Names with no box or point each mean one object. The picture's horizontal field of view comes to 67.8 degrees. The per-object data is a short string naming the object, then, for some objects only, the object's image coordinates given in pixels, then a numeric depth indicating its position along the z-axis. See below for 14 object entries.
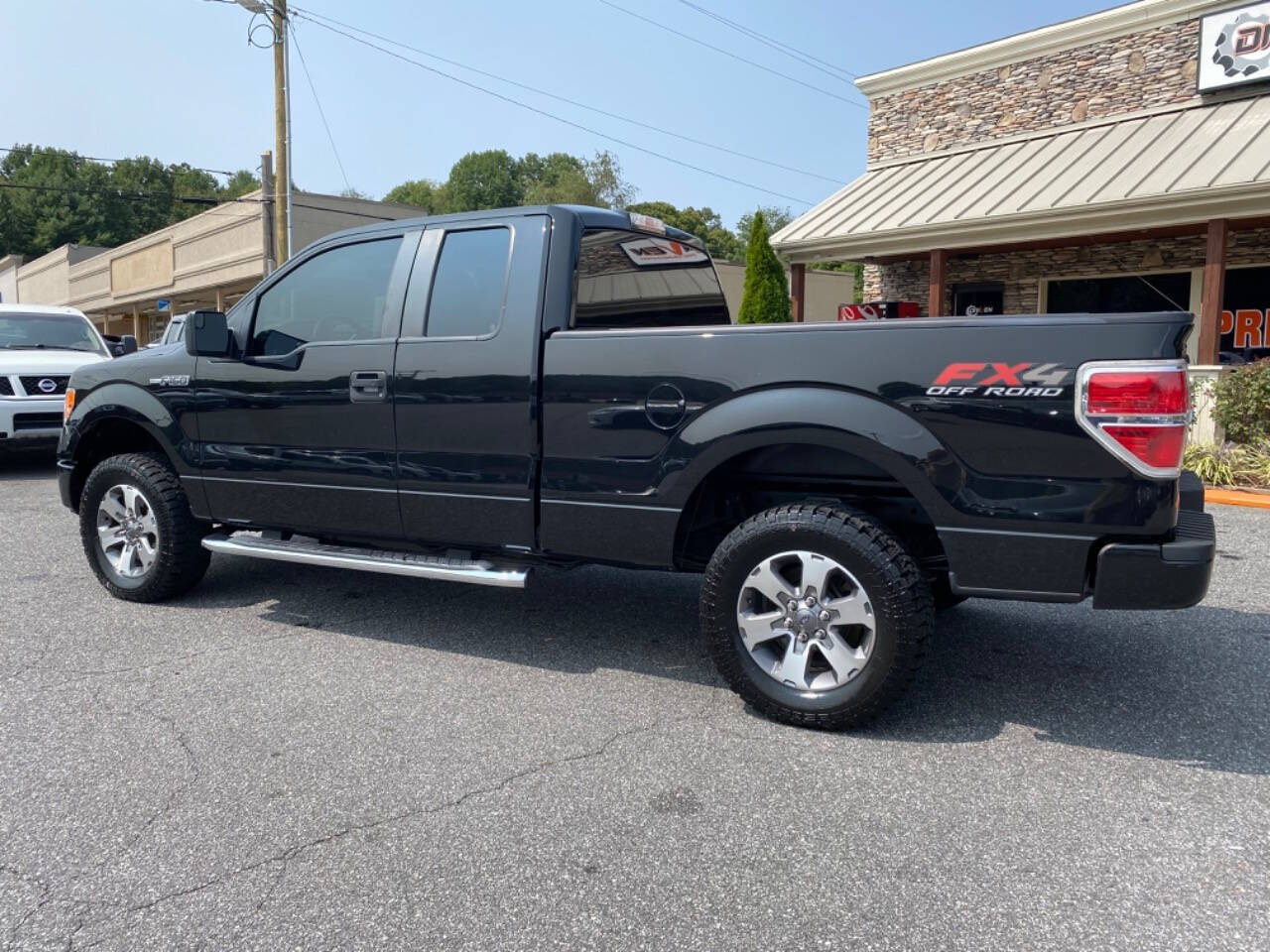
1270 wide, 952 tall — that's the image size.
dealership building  11.88
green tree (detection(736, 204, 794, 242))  76.31
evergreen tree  16.56
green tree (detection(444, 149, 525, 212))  101.94
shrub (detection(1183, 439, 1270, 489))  9.01
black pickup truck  3.08
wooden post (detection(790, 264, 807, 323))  16.08
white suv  9.89
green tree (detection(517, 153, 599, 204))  59.25
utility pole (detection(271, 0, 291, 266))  18.66
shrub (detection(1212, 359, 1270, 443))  9.49
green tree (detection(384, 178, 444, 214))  101.92
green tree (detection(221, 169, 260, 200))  95.25
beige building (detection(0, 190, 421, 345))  30.83
